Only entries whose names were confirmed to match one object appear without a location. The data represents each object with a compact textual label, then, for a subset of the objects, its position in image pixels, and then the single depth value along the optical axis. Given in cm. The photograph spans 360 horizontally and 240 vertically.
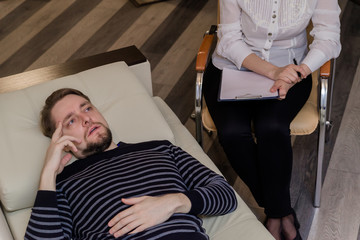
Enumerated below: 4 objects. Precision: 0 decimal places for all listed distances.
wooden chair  201
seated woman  199
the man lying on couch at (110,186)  150
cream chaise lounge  171
